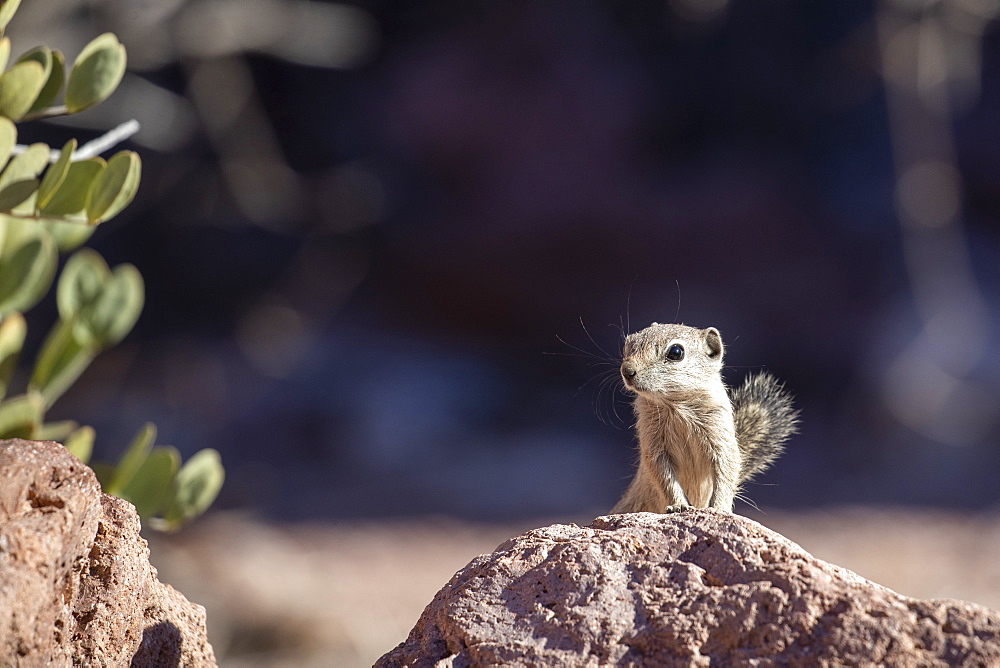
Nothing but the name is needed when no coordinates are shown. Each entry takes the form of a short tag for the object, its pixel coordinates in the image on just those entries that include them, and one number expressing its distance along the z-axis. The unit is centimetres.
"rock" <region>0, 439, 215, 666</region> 361
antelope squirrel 575
